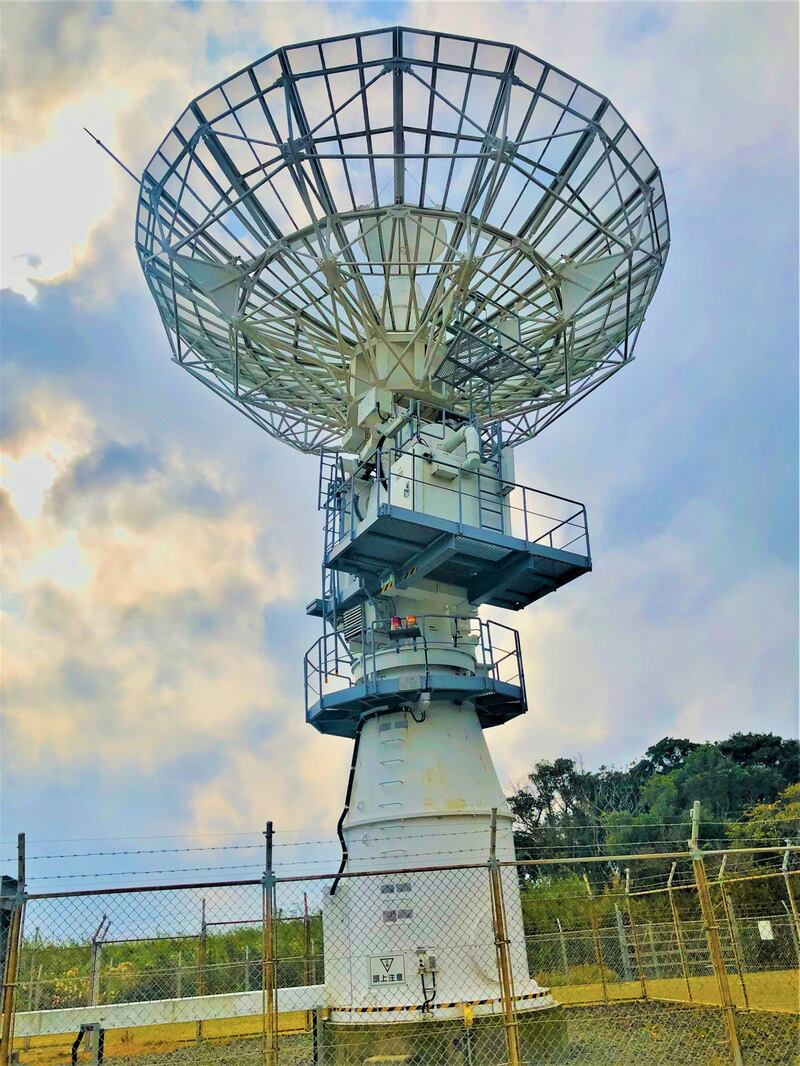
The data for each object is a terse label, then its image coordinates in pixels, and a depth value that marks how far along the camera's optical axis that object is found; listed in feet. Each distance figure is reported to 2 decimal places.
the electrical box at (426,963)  44.83
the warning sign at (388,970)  45.16
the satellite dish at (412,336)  46.06
